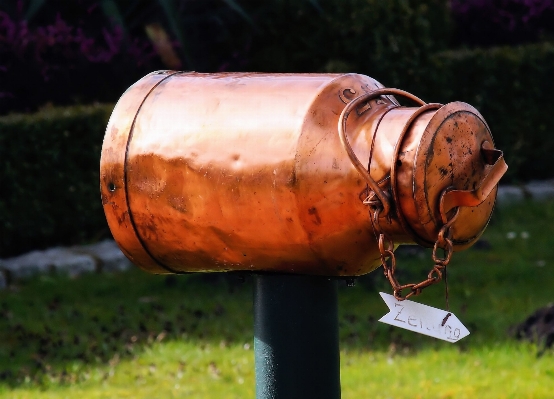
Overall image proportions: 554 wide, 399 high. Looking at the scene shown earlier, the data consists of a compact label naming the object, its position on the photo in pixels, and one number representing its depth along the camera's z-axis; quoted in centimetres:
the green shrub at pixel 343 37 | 1457
